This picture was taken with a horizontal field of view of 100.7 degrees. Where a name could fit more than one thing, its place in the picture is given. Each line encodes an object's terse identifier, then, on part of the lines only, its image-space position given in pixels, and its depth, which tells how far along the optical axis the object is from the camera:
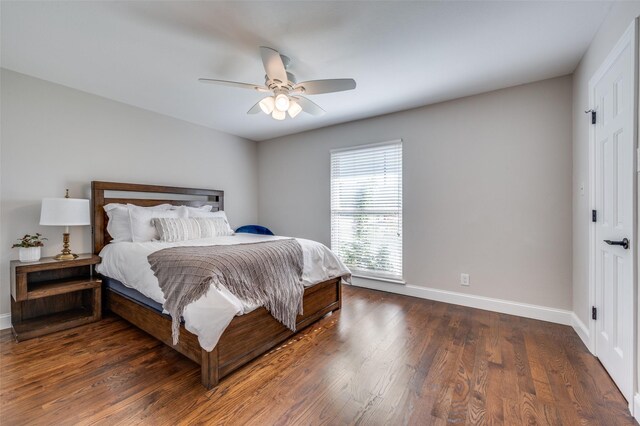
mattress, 2.16
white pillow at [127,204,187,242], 2.95
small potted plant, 2.46
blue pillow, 4.32
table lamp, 2.50
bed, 1.78
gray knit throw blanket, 1.78
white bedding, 1.64
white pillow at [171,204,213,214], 3.57
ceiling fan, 2.00
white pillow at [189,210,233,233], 3.57
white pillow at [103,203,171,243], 2.99
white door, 1.53
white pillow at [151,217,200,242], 2.97
